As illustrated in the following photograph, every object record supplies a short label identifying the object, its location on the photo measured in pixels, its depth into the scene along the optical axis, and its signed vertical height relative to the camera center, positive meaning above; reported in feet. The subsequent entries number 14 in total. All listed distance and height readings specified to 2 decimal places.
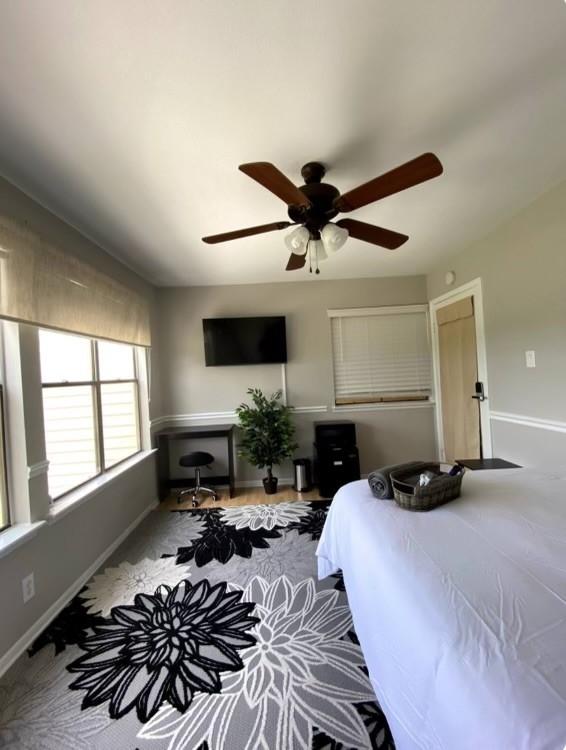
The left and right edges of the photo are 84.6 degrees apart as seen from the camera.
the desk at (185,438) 11.17 -2.45
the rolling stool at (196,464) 10.68 -2.89
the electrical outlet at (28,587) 5.34 -3.46
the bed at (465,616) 2.04 -2.14
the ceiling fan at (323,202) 4.41 +2.80
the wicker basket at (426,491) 4.53 -1.88
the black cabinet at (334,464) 11.14 -3.33
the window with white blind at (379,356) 12.67 +0.53
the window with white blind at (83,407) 6.72 -0.54
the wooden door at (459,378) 9.97 -0.47
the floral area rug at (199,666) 3.90 -4.37
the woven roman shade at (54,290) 5.16 +2.01
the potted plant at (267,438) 11.39 -2.31
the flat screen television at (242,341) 12.10 +1.40
